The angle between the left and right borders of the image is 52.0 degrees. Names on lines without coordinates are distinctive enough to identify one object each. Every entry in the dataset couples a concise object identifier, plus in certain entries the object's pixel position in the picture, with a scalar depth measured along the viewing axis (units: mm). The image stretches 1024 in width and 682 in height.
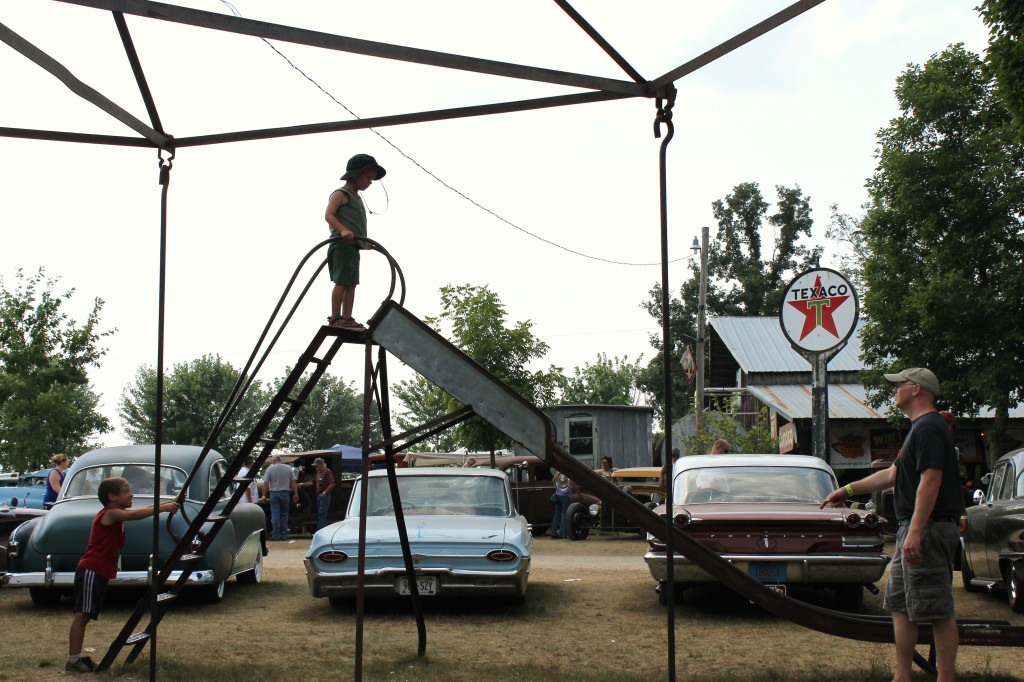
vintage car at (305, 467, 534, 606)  9562
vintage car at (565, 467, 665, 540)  21016
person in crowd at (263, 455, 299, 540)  20844
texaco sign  12102
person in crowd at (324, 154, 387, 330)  6887
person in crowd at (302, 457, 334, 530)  21188
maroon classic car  9234
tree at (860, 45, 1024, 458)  23469
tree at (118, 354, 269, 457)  78438
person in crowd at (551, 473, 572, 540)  21312
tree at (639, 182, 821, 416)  61438
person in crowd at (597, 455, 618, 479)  22033
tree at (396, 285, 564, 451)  25141
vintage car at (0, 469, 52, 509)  30250
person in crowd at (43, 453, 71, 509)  14586
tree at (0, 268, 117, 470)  36344
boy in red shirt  7426
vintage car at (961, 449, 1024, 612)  9719
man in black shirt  5711
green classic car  10094
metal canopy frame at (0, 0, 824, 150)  5246
